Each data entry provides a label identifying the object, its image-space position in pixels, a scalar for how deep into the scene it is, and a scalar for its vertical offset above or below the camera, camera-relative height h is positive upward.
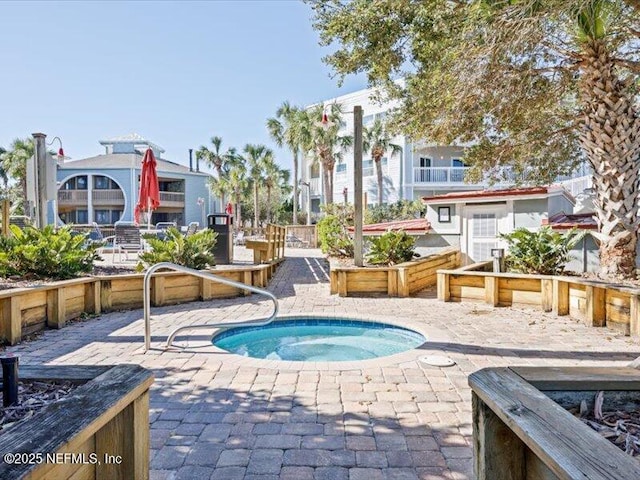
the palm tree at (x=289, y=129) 25.83 +6.97
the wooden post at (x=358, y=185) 8.29 +1.05
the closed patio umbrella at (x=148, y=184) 10.08 +1.29
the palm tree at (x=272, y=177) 31.94 +4.86
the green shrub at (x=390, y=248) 8.73 -0.23
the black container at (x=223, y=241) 10.95 -0.08
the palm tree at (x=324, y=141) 25.28 +5.86
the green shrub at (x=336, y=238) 11.02 -0.01
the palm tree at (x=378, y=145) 24.86 +5.45
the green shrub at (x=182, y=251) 7.40 -0.23
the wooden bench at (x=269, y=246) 10.63 -0.23
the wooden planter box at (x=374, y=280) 7.86 -0.80
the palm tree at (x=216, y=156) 34.81 +6.77
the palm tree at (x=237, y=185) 31.67 +3.96
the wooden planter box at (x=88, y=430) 1.30 -0.65
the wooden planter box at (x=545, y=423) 1.22 -0.64
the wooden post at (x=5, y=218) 8.23 +0.40
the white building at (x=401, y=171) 24.12 +3.95
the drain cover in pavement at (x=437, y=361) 4.04 -1.20
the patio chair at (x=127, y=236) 14.84 +0.08
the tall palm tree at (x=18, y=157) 29.11 +5.69
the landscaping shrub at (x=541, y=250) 6.80 -0.21
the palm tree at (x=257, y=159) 31.75 +5.92
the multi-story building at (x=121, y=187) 28.94 +3.70
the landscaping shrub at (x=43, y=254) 6.07 -0.23
